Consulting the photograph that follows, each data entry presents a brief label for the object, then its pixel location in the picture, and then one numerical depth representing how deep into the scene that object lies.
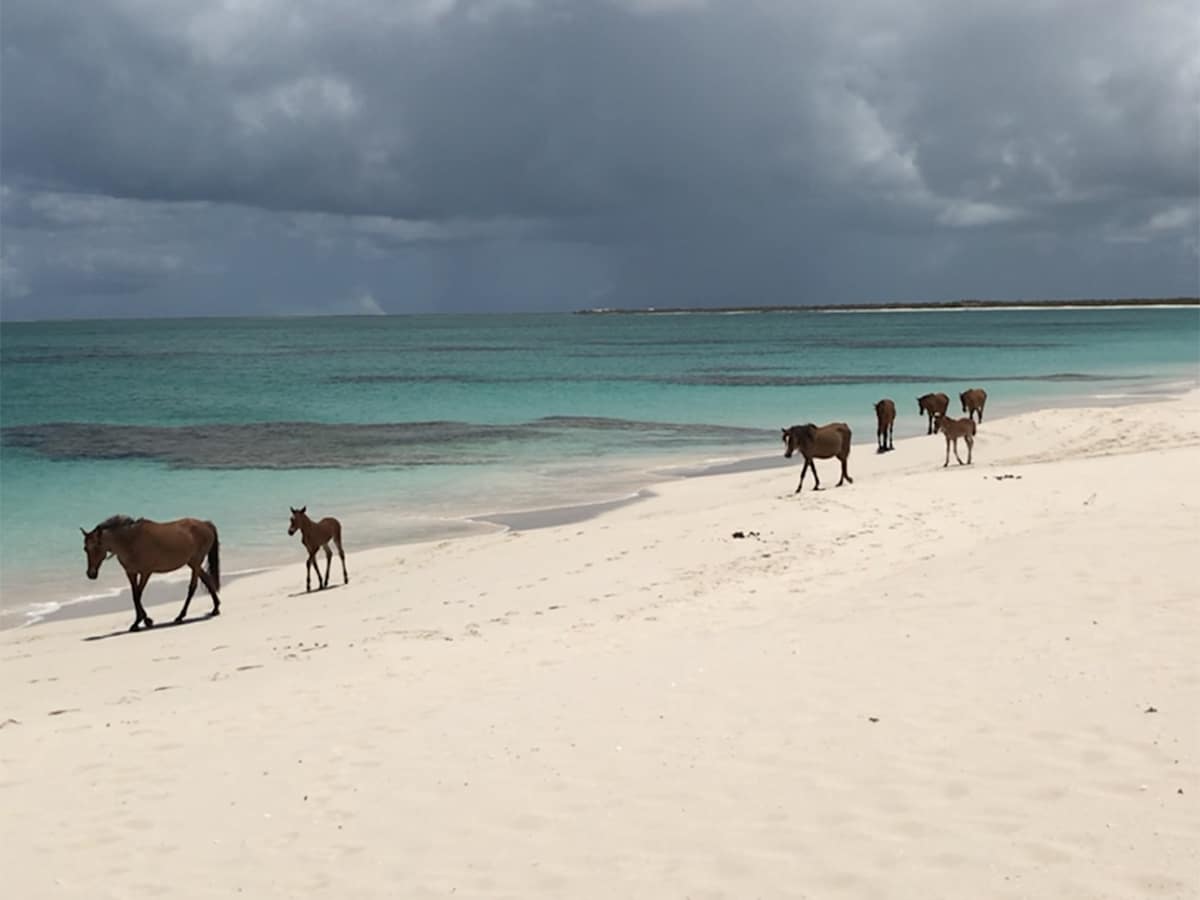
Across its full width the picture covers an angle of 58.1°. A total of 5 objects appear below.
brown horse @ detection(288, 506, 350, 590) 13.92
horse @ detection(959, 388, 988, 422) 27.83
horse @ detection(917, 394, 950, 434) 27.39
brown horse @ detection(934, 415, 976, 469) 21.42
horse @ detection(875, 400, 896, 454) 25.06
